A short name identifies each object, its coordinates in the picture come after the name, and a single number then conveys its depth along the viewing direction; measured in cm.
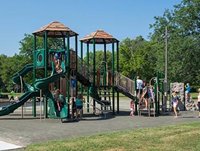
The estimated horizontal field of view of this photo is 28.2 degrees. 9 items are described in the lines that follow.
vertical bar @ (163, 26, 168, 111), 2675
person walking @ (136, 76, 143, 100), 2502
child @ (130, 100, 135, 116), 2425
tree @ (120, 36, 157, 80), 7238
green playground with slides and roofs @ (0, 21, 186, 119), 2173
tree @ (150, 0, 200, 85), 4897
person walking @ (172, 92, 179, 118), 2274
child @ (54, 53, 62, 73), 2208
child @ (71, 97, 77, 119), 2102
